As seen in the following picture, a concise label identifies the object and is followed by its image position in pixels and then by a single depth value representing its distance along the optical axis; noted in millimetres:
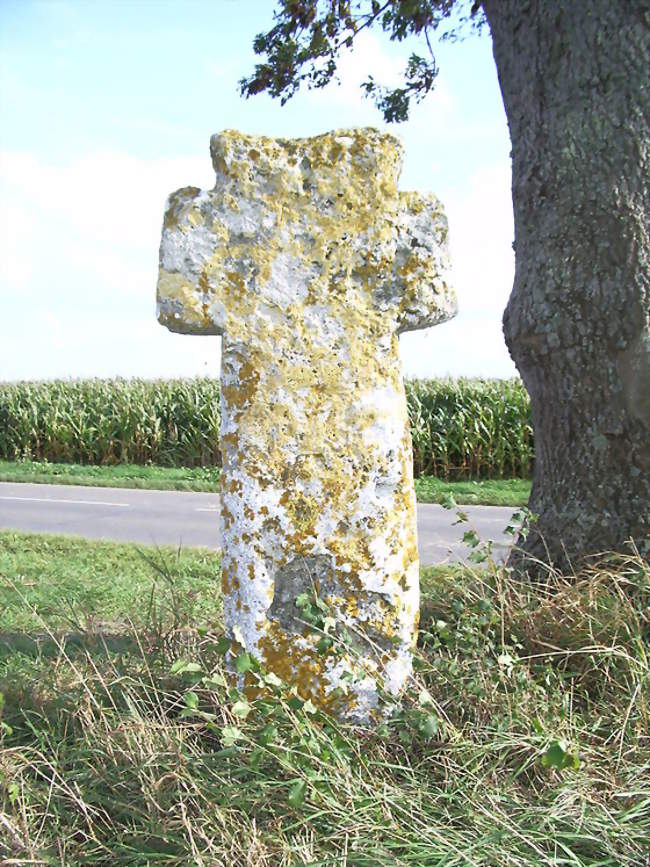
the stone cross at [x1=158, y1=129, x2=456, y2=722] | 3270
